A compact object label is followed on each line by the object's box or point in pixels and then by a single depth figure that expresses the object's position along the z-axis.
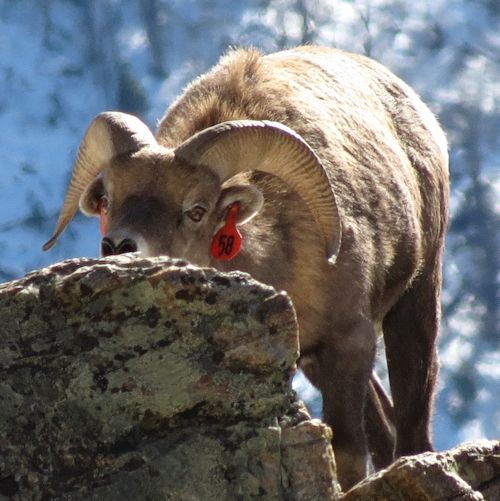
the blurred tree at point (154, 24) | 63.66
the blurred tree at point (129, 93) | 63.00
